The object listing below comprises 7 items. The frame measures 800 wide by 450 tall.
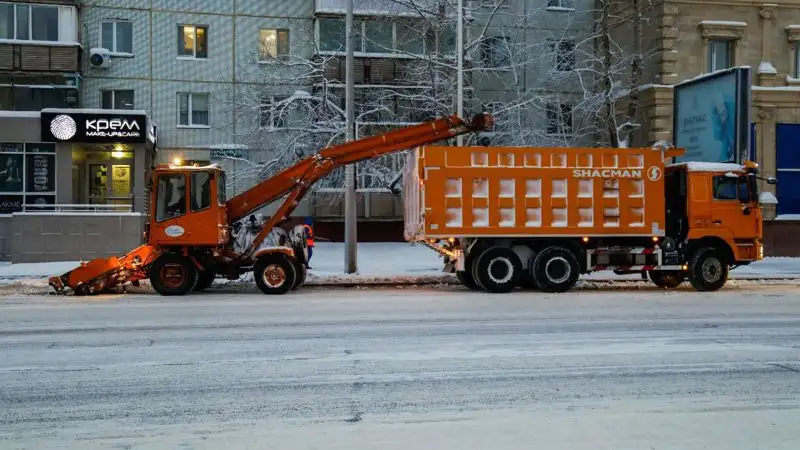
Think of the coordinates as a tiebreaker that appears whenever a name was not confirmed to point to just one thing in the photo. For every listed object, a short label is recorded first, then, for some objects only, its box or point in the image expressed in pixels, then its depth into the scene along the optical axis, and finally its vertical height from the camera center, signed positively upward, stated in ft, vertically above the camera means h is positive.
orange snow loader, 54.44 -0.75
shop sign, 85.51 +9.67
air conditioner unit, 106.11 +21.12
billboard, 70.85 +9.75
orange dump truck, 56.13 +0.53
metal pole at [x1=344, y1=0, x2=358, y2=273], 67.36 +2.48
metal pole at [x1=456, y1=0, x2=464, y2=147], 74.54 +15.82
